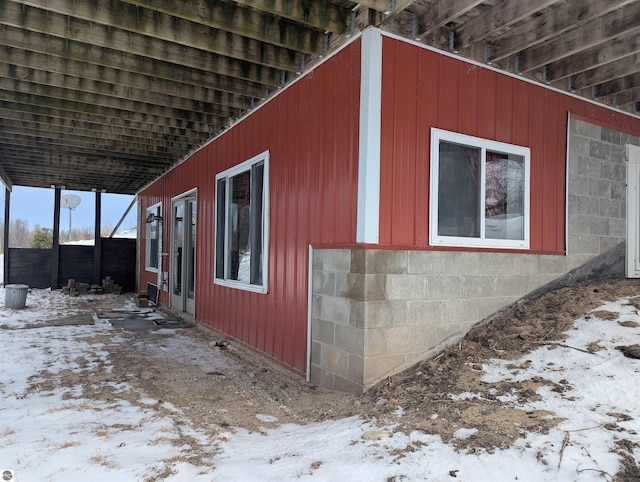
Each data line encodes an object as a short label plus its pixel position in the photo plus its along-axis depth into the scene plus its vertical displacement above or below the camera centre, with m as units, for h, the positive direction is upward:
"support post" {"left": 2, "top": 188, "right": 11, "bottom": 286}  12.39 +0.20
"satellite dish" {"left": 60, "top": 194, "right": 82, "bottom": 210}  15.16 +1.38
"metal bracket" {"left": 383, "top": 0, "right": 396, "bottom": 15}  3.36 +1.77
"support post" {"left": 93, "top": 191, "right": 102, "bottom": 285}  13.50 -0.32
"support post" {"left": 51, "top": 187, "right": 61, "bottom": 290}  13.13 -0.11
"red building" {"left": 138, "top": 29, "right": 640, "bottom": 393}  3.65 +0.44
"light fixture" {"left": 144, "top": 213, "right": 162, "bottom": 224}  10.16 +0.59
